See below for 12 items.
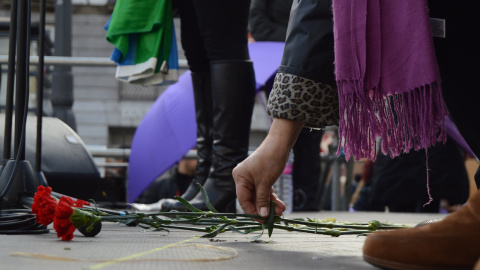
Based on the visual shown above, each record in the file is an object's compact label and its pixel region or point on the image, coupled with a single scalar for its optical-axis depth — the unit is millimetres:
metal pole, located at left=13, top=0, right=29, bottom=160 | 3443
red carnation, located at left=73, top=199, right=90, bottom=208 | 3180
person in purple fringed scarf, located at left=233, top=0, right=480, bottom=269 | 2742
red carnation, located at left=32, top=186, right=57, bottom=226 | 3071
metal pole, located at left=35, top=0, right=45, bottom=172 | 3551
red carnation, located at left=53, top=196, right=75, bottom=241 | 2977
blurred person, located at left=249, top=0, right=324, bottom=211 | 6104
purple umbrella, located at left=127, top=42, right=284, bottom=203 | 6534
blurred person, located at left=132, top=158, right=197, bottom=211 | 8649
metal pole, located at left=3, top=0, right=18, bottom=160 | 3446
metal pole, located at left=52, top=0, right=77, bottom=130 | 9309
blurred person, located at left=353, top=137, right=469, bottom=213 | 6559
